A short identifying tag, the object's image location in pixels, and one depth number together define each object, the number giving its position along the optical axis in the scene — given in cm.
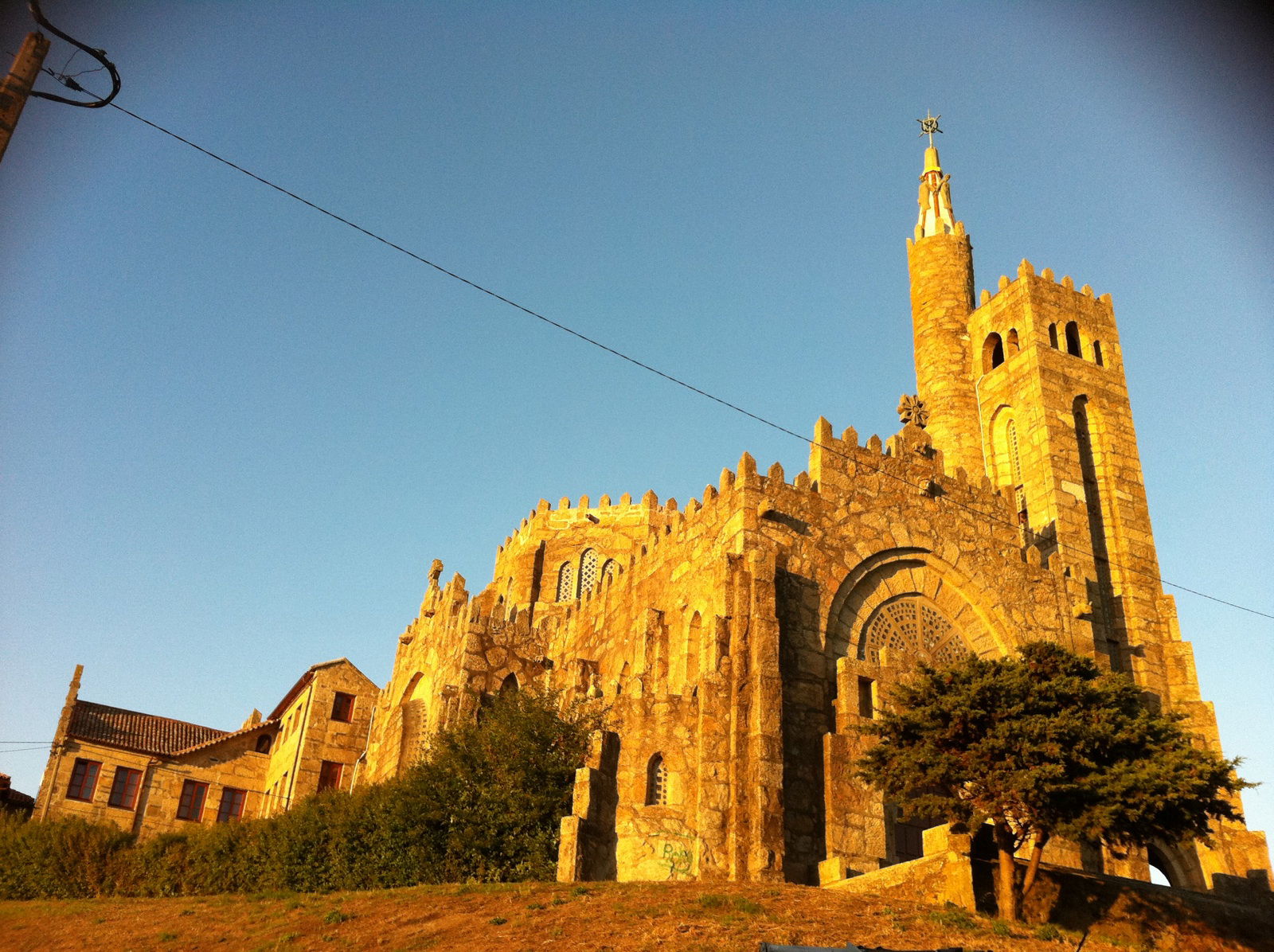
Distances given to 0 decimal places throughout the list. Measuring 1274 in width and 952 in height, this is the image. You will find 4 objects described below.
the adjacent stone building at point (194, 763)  3919
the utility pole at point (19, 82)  1178
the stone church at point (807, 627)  2247
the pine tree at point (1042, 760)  1725
